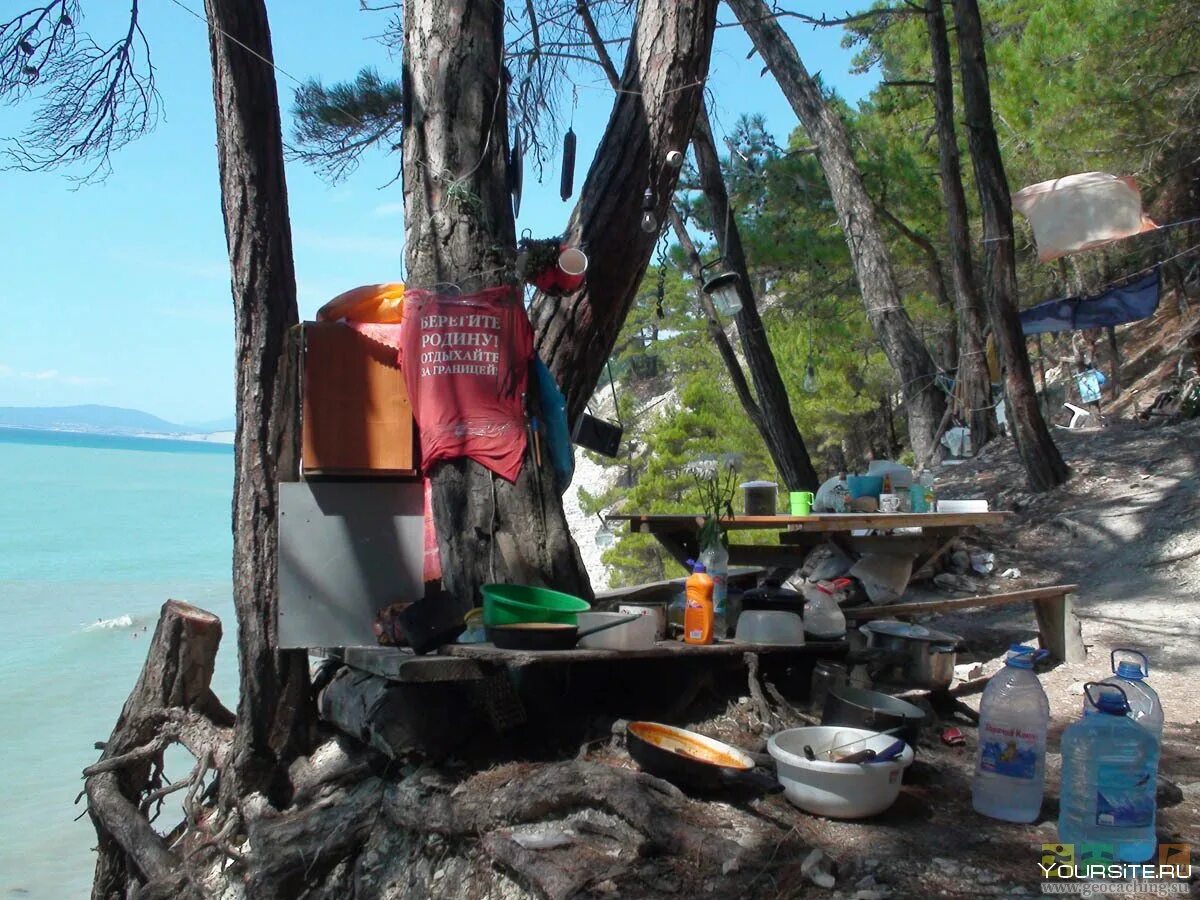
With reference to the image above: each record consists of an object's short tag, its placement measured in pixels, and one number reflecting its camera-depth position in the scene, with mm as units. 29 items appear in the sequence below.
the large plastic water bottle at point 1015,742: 3088
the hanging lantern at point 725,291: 7320
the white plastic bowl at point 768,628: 3869
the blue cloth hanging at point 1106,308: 13141
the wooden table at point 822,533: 5613
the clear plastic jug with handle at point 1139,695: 3131
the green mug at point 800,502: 6074
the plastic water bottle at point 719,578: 4016
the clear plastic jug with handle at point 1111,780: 2727
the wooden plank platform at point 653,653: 3240
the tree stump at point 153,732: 4555
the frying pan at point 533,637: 3338
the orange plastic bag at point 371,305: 4293
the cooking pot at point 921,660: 4379
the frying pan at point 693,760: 3152
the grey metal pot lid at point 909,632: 4410
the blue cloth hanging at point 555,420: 4215
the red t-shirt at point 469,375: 3971
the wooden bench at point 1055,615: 5477
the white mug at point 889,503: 6148
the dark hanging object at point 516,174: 4445
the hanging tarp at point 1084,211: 11047
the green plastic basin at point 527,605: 3463
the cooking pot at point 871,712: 3395
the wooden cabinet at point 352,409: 3998
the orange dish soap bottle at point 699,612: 3758
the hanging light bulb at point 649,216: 4578
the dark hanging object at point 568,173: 5078
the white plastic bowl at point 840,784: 2984
